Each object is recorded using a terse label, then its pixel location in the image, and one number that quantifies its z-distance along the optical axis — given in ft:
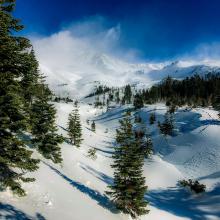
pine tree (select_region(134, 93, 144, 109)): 405.66
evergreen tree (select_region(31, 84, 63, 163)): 87.21
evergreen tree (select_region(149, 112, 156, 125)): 293.81
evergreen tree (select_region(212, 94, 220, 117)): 266.30
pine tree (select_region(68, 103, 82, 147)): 144.97
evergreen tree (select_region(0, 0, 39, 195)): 37.04
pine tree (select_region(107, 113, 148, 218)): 66.13
